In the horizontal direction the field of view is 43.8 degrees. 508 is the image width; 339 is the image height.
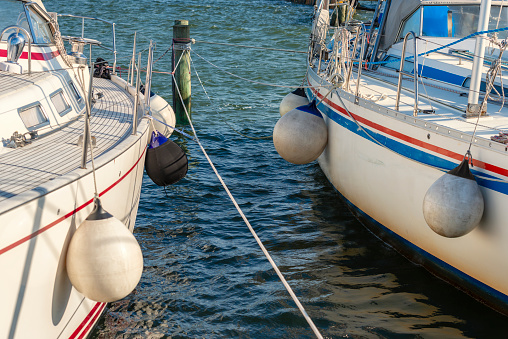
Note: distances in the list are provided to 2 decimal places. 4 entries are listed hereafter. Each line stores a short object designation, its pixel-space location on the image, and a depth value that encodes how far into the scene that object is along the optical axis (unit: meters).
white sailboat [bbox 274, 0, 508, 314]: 5.18
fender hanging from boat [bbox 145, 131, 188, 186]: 6.75
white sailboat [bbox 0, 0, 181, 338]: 3.87
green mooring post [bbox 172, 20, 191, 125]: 10.66
